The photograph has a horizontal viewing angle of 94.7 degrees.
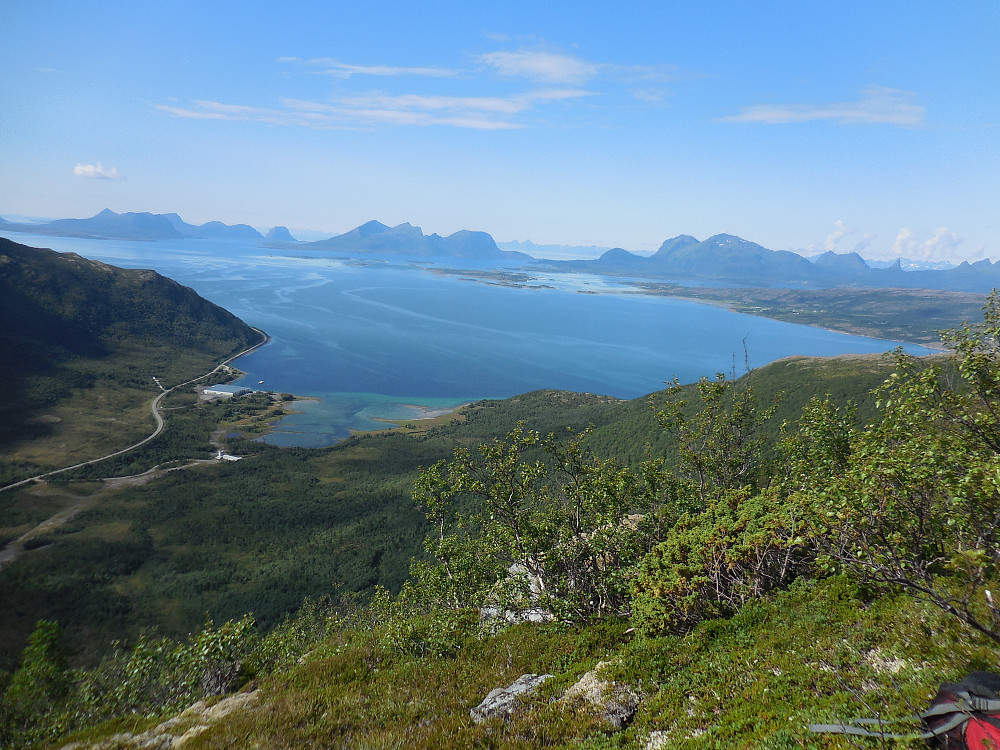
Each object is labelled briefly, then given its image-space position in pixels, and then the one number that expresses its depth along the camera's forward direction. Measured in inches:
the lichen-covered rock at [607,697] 386.9
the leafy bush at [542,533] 658.2
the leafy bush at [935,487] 344.2
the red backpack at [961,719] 222.1
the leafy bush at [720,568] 500.1
